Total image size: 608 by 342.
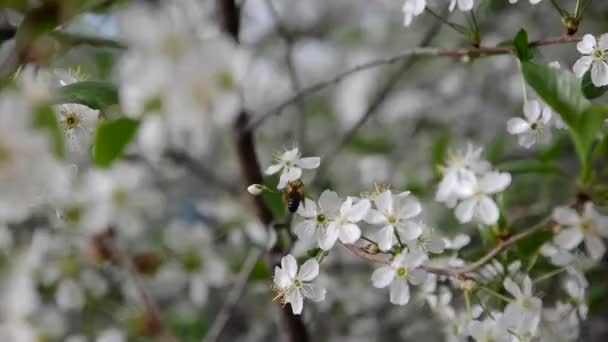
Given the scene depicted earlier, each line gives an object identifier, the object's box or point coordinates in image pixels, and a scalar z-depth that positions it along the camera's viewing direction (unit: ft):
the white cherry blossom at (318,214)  2.72
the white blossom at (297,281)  2.72
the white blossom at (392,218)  2.68
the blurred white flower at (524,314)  2.69
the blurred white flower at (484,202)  2.63
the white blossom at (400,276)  2.66
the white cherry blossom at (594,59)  2.75
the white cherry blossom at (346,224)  2.67
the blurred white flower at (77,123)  2.69
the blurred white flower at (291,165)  2.72
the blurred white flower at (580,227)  2.54
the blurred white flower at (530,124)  2.77
